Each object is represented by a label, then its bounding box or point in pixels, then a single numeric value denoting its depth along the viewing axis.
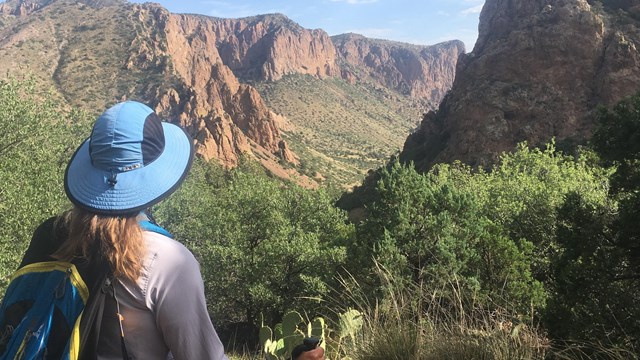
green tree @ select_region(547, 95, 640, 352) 8.77
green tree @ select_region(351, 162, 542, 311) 14.48
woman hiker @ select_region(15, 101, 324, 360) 1.64
